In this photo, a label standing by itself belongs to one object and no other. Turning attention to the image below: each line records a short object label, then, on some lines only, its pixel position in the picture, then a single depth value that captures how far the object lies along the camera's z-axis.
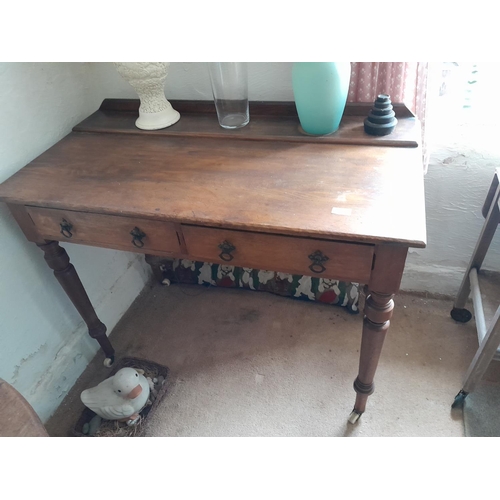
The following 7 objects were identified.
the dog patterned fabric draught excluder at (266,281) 1.53
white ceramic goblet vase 1.10
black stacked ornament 1.00
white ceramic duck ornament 1.19
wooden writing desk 0.80
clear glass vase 1.11
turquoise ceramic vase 0.96
